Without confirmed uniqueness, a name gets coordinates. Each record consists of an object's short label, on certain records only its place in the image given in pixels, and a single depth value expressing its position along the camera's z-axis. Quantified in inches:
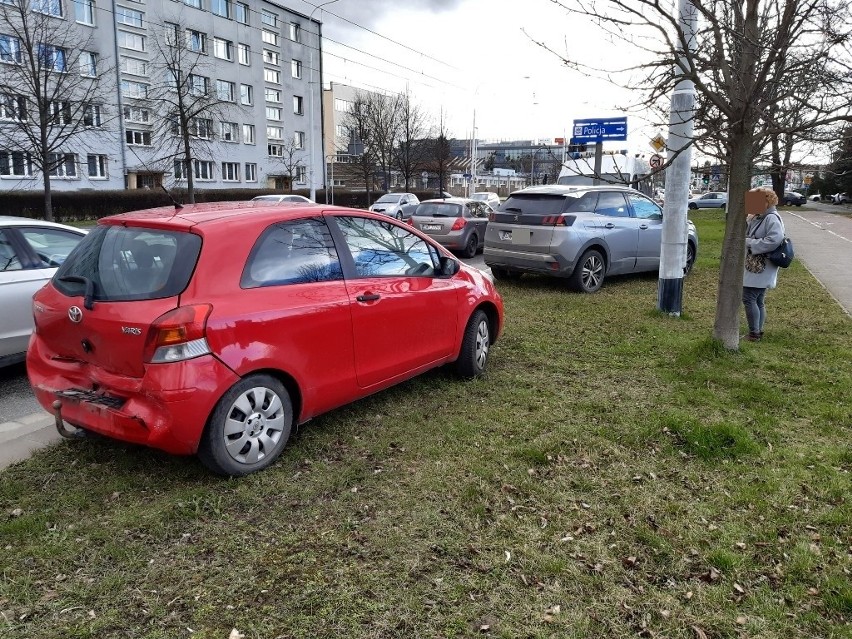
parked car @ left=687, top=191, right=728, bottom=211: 2153.1
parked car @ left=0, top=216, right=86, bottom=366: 225.8
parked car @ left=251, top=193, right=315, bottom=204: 1082.2
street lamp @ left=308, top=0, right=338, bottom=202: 1191.8
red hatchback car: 138.6
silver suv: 398.3
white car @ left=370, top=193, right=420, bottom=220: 1107.9
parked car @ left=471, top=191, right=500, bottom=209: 1340.1
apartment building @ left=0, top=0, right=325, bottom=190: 1560.0
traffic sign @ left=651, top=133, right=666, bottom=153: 462.0
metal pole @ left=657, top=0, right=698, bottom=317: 310.3
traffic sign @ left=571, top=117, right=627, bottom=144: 905.9
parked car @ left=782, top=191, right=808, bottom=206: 2320.4
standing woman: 270.1
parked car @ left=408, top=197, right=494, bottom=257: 642.8
